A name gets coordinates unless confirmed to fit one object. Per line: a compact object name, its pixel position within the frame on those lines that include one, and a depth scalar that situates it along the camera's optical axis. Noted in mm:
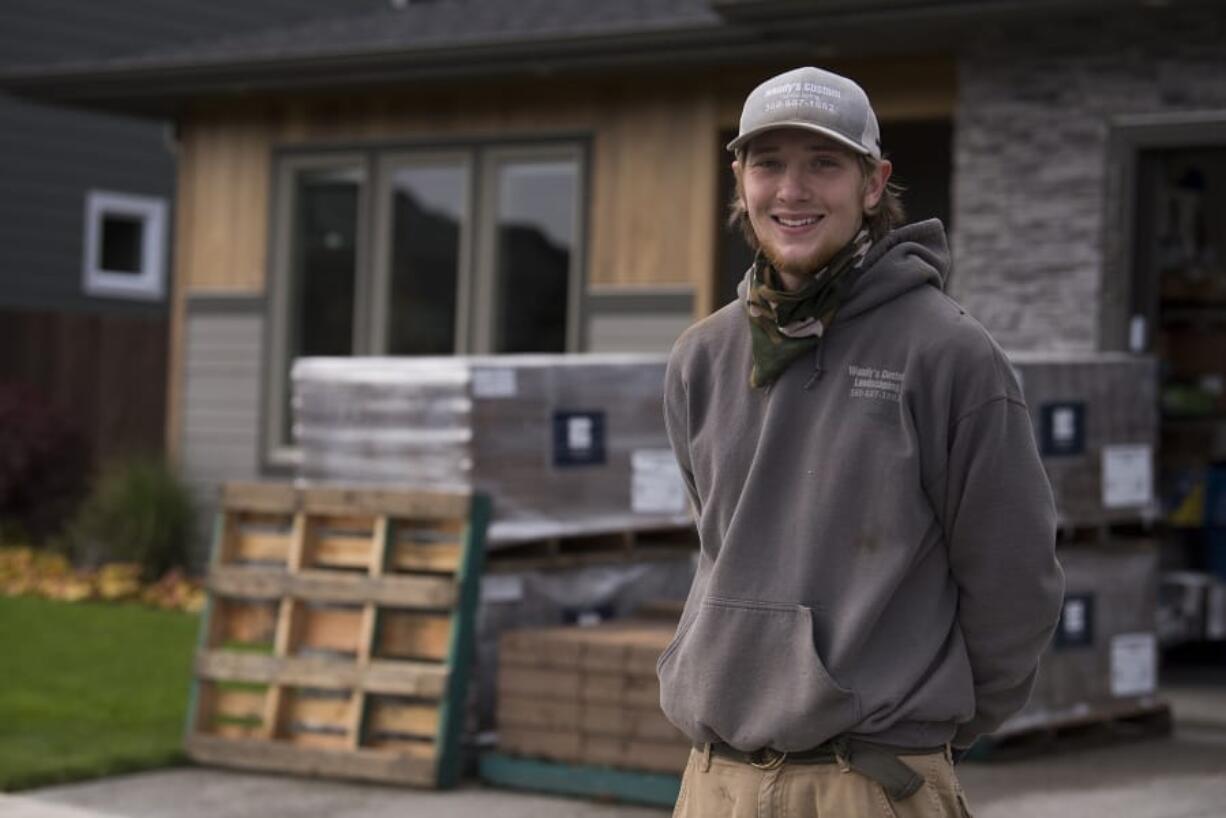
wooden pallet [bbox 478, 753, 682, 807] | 7570
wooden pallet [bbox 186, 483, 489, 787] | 7973
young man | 3135
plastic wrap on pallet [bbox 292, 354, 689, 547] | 8250
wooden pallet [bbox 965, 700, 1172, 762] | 8578
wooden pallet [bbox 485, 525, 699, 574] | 8445
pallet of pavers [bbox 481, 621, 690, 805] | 7590
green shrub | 15266
